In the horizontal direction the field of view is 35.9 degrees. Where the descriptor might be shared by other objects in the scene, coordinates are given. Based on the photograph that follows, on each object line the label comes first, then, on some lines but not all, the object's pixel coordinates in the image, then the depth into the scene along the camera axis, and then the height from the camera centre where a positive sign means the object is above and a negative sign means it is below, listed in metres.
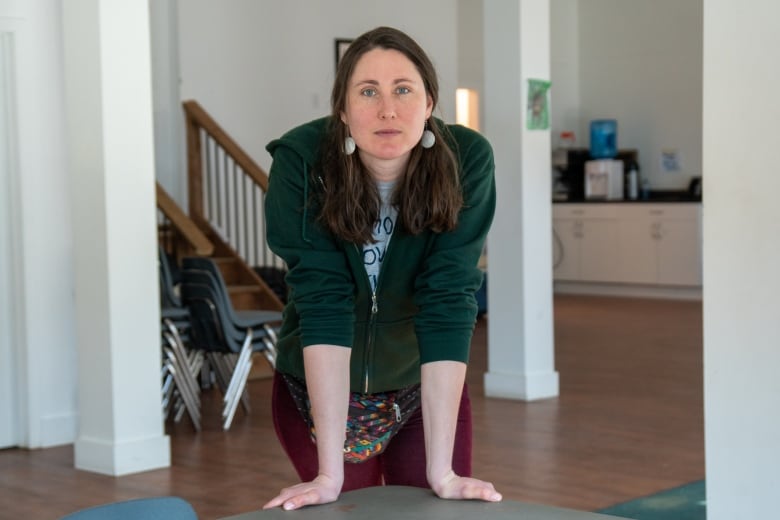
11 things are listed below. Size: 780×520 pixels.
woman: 1.95 -0.08
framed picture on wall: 10.91 +1.23
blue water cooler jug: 13.45 +0.41
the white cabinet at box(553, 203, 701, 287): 12.48 -0.74
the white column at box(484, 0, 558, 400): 6.89 -0.23
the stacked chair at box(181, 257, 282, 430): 6.26 -0.76
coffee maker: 13.70 +0.01
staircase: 8.49 -0.25
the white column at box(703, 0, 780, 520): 2.80 -0.20
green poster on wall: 6.93 +0.41
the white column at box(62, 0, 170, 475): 5.19 -0.21
